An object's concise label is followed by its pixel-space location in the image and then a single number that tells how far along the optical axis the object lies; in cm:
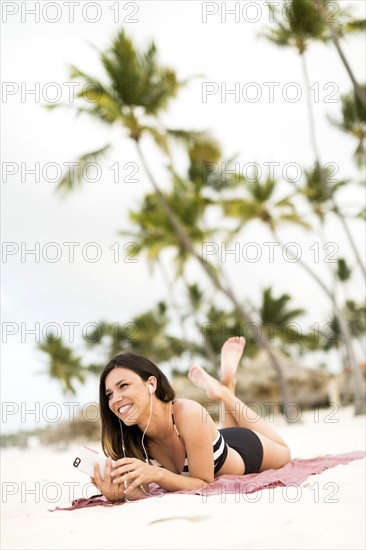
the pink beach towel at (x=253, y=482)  301
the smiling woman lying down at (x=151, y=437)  297
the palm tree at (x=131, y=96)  1494
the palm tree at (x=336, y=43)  1220
